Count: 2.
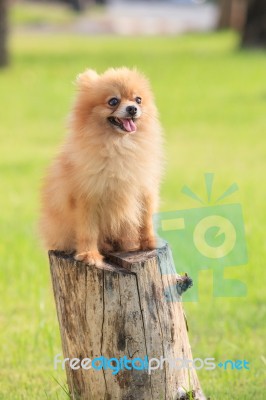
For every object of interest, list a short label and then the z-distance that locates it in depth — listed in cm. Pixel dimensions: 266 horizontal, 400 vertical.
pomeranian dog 372
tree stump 380
